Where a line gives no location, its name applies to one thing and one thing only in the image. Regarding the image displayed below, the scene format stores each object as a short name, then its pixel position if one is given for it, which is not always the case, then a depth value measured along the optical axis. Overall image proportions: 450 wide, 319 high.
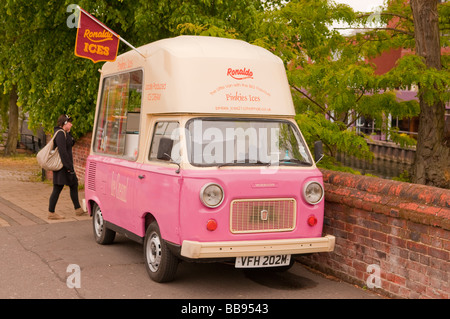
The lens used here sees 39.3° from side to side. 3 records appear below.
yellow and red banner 10.17
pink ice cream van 6.71
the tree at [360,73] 9.43
